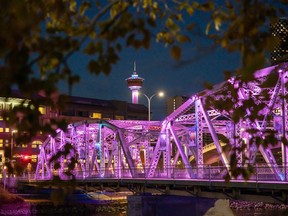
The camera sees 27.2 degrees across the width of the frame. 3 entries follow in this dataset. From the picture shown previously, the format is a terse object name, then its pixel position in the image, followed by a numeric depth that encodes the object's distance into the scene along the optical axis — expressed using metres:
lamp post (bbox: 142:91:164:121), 68.81
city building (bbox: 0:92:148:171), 140.75
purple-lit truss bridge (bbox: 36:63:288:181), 34.47
